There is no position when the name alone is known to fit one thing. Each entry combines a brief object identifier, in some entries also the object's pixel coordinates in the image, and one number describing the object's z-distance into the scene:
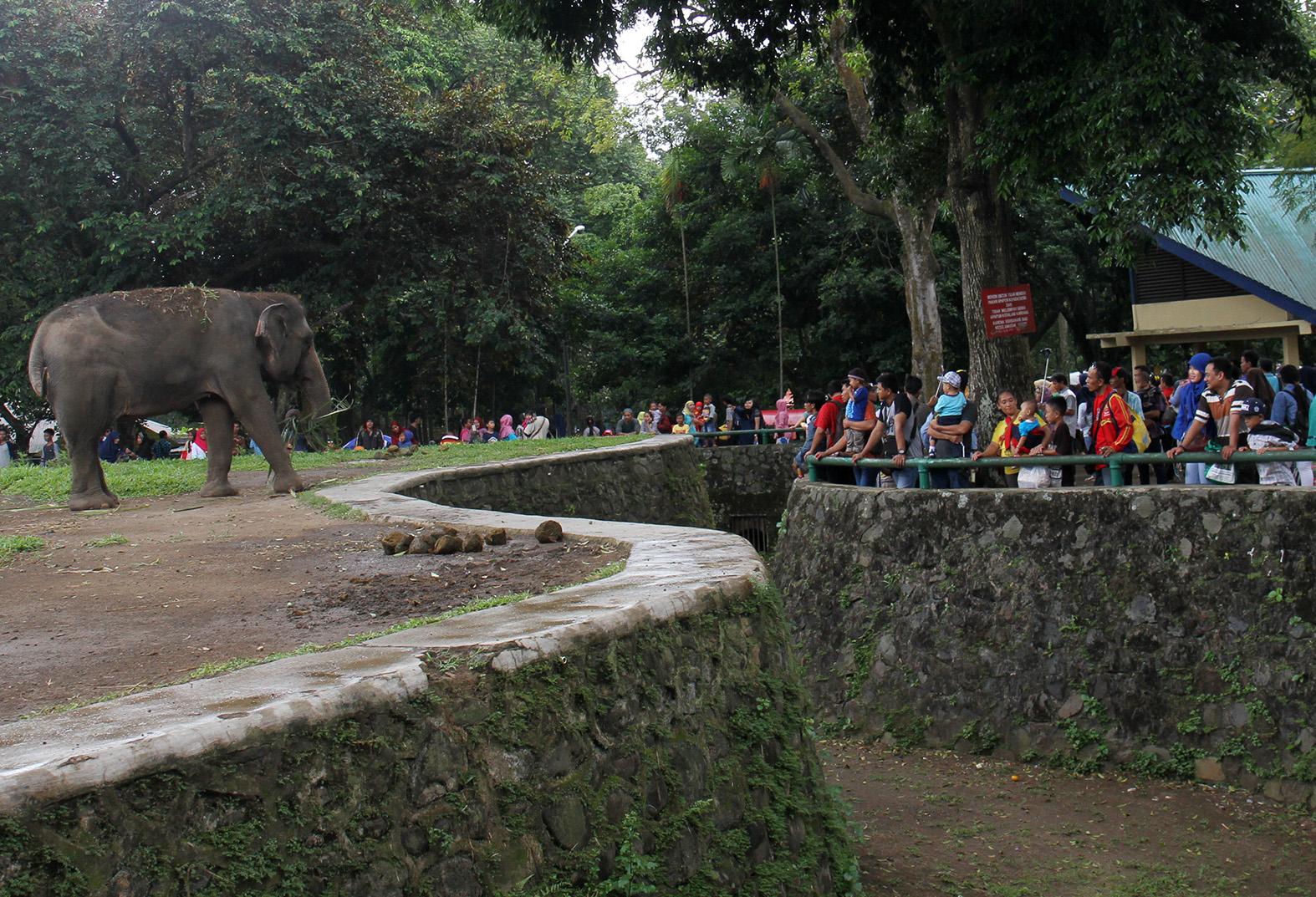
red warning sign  10.71
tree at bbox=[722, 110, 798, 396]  20.69
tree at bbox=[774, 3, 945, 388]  17.33
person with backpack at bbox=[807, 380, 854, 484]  11.18
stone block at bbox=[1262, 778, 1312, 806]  7.35
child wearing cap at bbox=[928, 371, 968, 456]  9.74
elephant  10.52
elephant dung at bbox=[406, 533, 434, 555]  6.47
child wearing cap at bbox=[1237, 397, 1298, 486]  7.94
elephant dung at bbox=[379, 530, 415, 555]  6.54
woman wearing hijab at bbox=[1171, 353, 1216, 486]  9.79
